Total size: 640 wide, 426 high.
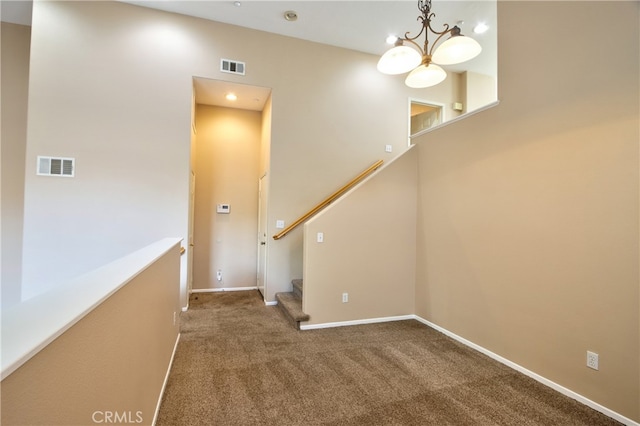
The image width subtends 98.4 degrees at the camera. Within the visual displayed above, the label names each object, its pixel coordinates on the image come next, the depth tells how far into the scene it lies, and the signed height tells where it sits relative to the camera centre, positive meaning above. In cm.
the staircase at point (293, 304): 358 -120
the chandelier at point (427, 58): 252 +159
